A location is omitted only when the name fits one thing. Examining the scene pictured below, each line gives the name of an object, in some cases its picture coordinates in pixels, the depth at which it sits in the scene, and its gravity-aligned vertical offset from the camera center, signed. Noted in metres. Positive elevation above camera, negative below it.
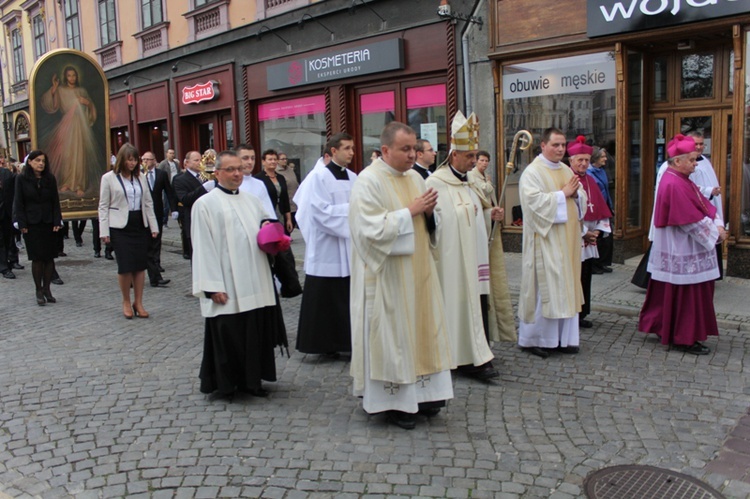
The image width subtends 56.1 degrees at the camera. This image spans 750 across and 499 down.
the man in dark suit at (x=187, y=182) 10.29 +0.05
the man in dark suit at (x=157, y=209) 9.73 -0.36
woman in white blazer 7.78 -0.39
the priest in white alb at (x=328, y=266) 5.84 -0.72
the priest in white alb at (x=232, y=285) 4.75 -0.69
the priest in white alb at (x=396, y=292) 4.20 -0.70
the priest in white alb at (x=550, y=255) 5.82 -0.70
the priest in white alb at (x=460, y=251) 4.88 -0.53
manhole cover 3.59 -1.65
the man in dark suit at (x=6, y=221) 10.98 -0.45
